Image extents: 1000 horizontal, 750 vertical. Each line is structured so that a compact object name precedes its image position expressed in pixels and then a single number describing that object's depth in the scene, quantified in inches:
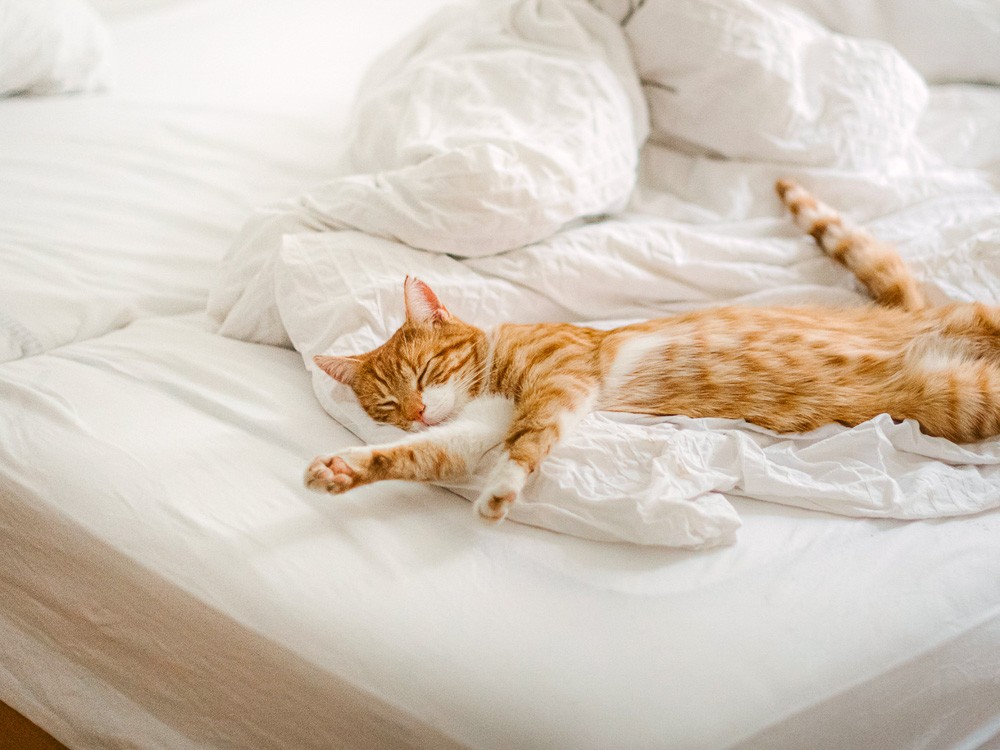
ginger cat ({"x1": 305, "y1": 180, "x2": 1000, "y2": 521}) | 49.3
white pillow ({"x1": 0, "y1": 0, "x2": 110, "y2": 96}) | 84.4
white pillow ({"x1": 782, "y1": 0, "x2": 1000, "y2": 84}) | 86.7
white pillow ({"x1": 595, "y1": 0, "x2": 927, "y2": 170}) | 72.3
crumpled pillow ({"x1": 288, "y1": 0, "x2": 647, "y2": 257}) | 58.2
